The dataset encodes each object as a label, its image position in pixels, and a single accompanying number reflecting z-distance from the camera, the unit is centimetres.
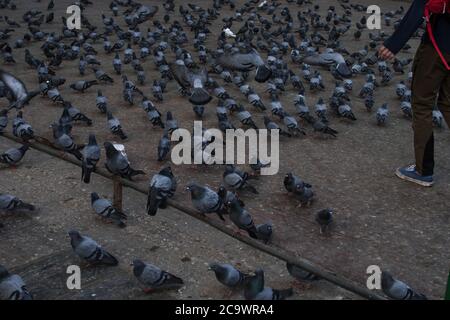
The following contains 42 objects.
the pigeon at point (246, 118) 834
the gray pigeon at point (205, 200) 511
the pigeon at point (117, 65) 1094
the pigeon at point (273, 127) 810
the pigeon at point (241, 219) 518
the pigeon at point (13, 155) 672
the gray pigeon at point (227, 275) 448
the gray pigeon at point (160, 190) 502
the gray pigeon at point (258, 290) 420
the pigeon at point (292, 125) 815
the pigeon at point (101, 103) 876
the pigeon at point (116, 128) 778
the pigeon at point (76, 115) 817
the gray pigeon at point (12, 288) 408
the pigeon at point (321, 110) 866
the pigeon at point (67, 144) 675
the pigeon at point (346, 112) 868
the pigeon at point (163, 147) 712
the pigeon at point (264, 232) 530
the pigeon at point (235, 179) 625
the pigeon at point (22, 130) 670
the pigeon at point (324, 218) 552
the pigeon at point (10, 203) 554
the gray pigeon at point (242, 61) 760
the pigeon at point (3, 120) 721
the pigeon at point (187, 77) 817
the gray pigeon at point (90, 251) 479
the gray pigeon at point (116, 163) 573
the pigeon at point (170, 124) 793
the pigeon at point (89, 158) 560
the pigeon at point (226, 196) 564
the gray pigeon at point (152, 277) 447
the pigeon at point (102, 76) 1027
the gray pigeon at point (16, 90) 793
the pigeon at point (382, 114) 862
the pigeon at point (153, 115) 823
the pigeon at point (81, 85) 977
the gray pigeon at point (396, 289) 434
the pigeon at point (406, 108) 886
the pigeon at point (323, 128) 805
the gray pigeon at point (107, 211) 556
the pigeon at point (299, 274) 452
